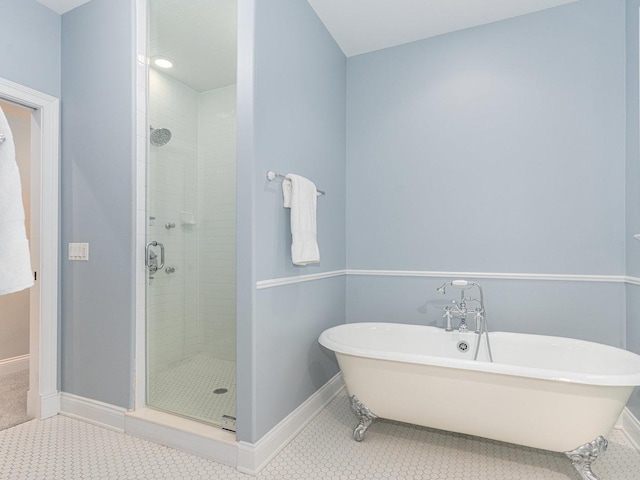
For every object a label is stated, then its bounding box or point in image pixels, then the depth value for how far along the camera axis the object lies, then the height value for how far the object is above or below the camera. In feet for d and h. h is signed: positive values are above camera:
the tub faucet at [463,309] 7.44 -1.52
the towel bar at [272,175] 6.18 +1.11
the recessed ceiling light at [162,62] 7.22 +3.54
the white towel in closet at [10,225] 3.58 +0.14
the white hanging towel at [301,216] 6.68 +0.43
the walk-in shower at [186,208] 6.80 +0.61
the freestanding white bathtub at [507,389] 5.02 -2.32
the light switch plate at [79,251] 7.43 -0.25
